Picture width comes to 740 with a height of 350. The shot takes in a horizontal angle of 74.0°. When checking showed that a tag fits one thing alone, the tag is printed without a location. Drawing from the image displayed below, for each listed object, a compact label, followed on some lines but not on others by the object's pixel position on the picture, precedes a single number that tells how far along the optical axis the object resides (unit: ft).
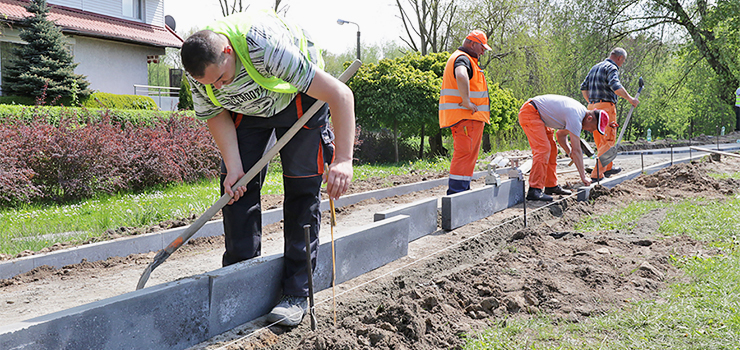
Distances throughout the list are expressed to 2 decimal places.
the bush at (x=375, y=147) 47.44
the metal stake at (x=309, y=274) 8.74
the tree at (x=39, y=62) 50.64
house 58.18
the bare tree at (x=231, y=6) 83.92
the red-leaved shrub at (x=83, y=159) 19.85
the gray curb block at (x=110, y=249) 12.43
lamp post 64.96
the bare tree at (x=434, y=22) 76.33
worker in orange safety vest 18.71
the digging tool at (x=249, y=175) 8.78
